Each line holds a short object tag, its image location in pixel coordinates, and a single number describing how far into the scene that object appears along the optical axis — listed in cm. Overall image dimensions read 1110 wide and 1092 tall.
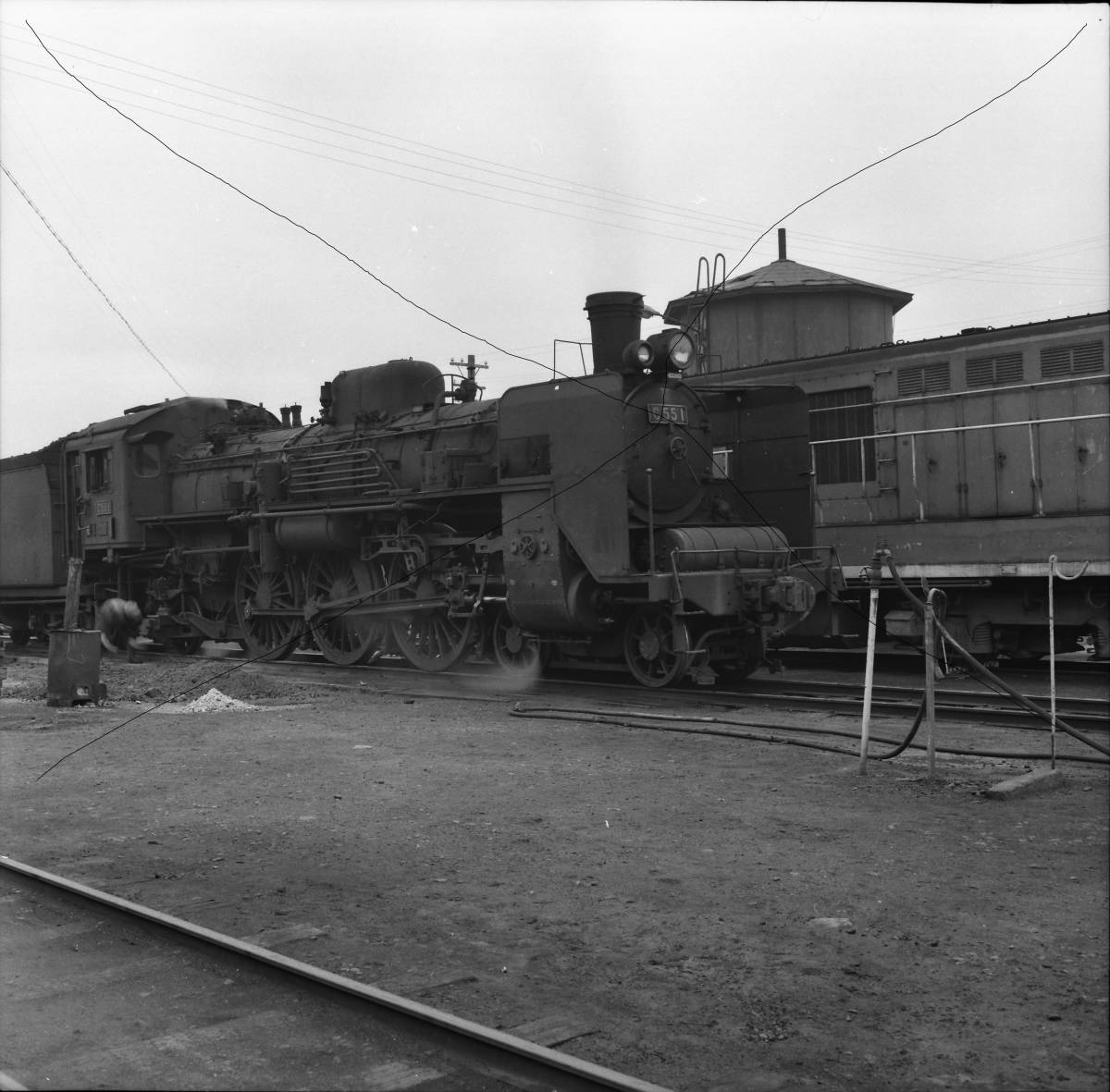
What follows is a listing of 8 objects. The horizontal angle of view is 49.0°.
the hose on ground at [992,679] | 654
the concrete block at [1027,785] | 720
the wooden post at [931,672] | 756
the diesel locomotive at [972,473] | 1314
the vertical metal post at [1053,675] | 737
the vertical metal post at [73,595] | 1362
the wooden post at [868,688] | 771
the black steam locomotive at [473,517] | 1191
